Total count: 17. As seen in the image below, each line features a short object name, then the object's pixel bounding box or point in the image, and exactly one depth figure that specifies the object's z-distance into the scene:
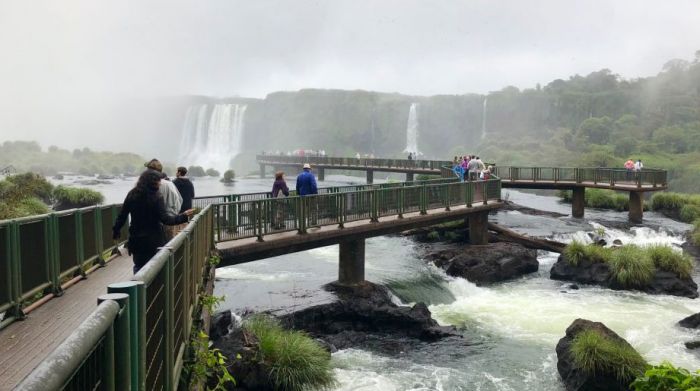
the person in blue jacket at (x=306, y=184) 14.81
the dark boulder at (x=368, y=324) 12.93
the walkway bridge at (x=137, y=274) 2.14
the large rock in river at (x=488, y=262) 18.45
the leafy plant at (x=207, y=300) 7.28
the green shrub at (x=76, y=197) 33.43
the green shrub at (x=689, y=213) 31.59
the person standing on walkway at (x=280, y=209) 13.93
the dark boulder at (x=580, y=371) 9.90
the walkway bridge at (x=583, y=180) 31.44
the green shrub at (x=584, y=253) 19.09
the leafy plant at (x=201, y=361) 5.49
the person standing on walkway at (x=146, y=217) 6.71
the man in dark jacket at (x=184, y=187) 11.08
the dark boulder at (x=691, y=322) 13.85
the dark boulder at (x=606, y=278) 17.27
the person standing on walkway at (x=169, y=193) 7.76
